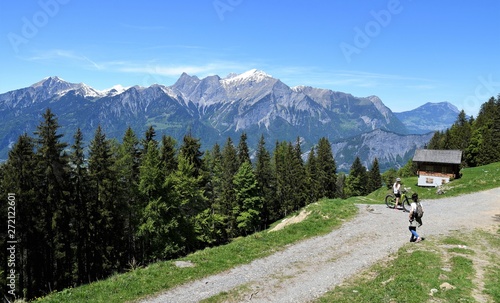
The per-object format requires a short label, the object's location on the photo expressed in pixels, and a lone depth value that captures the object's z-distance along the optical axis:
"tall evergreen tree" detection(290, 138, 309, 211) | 86.31
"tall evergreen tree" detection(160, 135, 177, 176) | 50.17
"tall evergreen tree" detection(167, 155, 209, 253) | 42.88
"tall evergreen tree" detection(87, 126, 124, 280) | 37.00
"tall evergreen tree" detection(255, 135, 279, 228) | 80.56
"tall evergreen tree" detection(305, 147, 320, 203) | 88.00
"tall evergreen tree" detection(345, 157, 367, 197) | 120.80
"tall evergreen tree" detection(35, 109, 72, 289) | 32.03
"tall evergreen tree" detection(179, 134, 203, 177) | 53.19
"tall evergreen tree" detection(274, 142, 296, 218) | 86.12
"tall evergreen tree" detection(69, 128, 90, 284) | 35.34
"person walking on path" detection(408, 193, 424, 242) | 18.78
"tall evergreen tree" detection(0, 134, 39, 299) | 30.61
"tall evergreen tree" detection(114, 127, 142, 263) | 39.44
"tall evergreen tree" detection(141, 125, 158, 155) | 48.32
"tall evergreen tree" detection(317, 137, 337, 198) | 88.74
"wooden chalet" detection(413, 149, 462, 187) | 71.12
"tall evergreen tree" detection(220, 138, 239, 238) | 66.69
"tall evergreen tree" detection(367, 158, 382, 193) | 124.60
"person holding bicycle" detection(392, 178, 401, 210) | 27.98
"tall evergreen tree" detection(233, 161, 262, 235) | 64.69
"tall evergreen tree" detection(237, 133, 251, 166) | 78.72
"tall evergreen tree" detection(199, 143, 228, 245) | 48.56
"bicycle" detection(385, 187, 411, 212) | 28.13
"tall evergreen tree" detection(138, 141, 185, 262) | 38.19
